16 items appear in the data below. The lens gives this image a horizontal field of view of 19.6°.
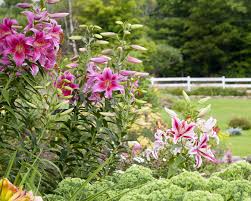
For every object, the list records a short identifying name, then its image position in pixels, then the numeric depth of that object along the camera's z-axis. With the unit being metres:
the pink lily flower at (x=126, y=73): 4.45
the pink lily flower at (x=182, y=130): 4.04
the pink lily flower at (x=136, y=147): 4.76
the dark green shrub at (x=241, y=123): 17.04
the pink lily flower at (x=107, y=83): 4.34
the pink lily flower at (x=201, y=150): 4.10
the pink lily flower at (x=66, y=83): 4.35
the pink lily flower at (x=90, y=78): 4.41
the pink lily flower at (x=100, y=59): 4.39
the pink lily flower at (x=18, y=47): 4.17
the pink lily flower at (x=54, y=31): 4.23
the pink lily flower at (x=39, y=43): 4.18
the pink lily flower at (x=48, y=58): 4.21
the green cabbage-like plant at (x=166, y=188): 2.90
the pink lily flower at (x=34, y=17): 4.25
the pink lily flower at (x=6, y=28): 4.29
